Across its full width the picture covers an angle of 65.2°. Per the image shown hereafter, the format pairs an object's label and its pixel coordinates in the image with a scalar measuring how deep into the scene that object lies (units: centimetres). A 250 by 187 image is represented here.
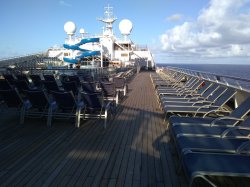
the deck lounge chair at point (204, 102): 415
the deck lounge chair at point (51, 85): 493
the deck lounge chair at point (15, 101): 369
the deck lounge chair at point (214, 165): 161
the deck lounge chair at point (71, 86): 502
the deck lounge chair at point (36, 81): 566
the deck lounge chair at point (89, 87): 521
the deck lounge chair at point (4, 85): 457
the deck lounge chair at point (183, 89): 542
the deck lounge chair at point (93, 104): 360
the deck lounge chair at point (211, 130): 237
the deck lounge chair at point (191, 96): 460
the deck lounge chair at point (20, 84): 487
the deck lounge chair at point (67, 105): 362
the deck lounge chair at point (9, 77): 583
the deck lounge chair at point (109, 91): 502
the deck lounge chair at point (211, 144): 198
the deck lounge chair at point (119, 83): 629
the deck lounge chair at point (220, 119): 282
